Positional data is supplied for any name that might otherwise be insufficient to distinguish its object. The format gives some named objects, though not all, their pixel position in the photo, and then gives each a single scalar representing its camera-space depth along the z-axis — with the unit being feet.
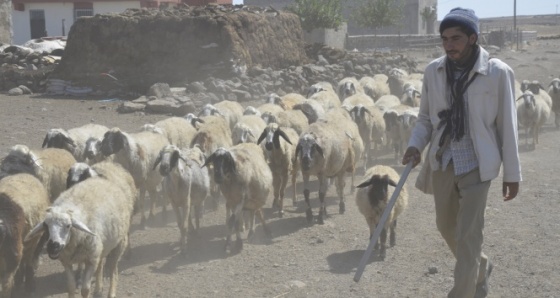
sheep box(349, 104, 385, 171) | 49.47
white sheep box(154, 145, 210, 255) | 31.24
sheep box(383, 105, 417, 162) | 51.31
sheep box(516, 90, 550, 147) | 56.34
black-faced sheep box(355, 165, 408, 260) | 29.68
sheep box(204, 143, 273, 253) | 31.14
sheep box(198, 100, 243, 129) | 49.24
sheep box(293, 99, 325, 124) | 50.44
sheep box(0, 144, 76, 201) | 31.30
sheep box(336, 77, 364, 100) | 67.46
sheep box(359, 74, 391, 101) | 71.51
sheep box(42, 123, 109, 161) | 36.63
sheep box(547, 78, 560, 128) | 65.98
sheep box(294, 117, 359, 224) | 35.37
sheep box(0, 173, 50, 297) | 24.06
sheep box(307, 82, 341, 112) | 56.39
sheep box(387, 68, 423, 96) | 74.86
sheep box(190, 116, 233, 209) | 38.60
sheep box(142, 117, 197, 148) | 41.75
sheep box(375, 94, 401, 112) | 58.06
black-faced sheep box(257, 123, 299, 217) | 36.88
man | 17.78
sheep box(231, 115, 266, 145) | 40.93
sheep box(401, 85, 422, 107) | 62.13
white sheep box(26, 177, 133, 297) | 22.08
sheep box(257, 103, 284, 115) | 49.52
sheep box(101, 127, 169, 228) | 34.94
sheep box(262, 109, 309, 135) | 45.21
